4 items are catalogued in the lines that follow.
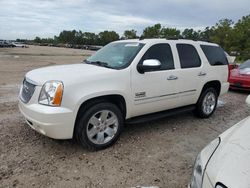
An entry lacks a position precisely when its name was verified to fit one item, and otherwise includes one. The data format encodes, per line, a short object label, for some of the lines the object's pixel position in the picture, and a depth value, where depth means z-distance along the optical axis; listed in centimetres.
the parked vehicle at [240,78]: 681
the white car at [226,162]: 131
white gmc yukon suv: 278
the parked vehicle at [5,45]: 4338
